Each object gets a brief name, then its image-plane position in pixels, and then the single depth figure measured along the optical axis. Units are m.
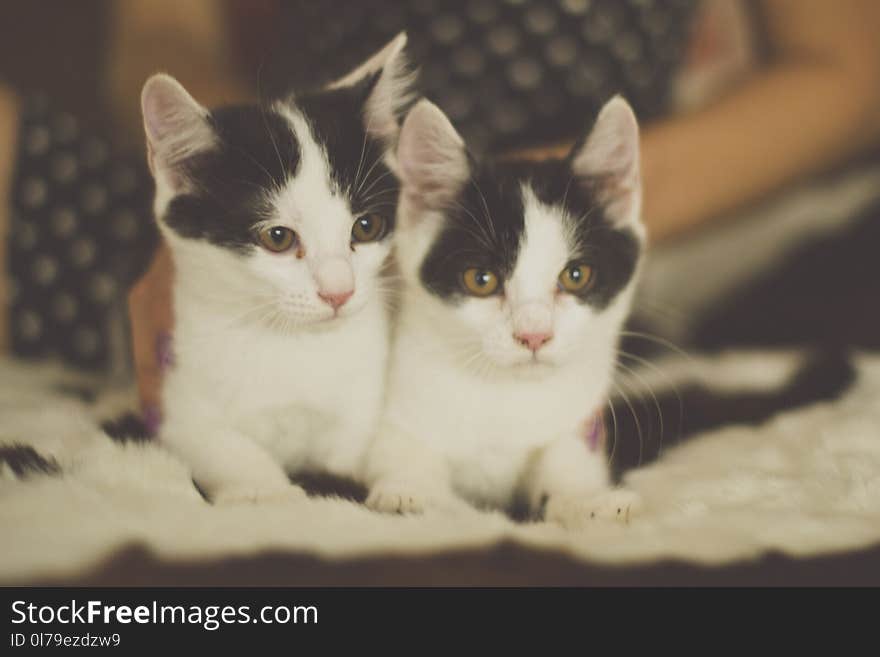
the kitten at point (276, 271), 0.55
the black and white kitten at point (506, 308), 0.56
